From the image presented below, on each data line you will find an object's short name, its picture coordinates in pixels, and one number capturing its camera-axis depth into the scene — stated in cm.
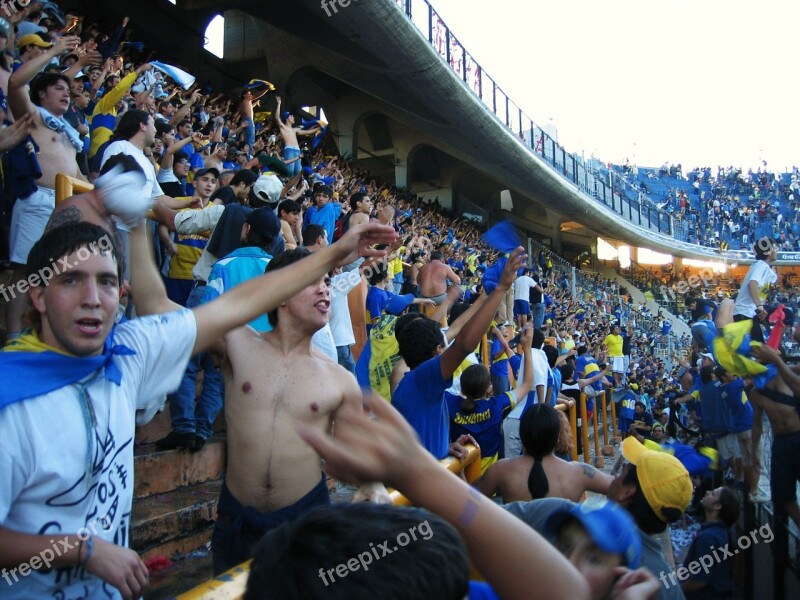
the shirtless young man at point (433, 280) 606
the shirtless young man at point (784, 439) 514
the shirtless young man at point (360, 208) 624
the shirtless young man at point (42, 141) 383
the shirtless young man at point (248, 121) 962
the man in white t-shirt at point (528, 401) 573
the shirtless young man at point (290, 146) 792
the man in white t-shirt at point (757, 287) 711
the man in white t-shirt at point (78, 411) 134
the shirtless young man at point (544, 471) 326
